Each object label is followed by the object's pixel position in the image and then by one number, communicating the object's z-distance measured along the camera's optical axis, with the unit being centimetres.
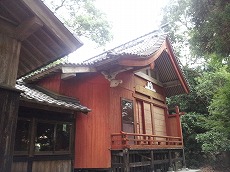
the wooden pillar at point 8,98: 292
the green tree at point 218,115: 966
